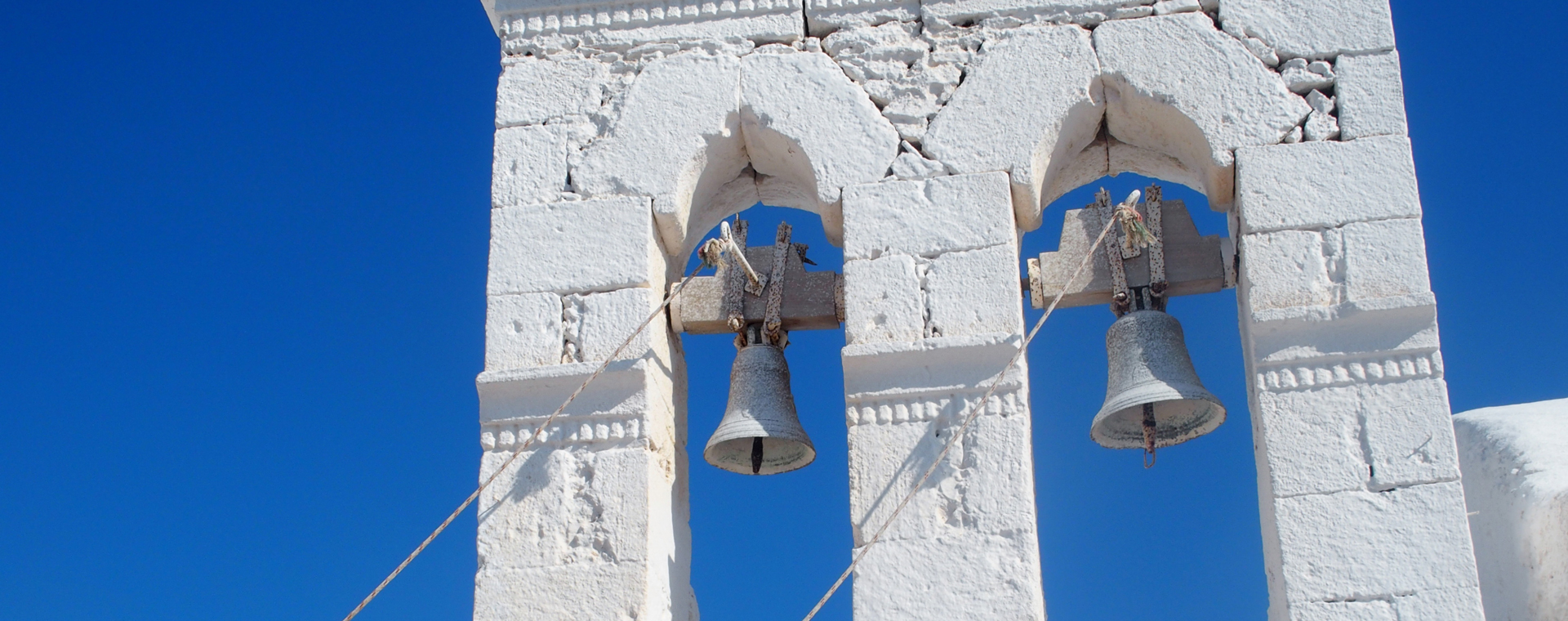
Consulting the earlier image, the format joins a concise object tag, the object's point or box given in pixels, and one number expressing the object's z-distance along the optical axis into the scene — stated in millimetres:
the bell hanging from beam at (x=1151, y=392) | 5551
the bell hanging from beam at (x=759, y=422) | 5762
